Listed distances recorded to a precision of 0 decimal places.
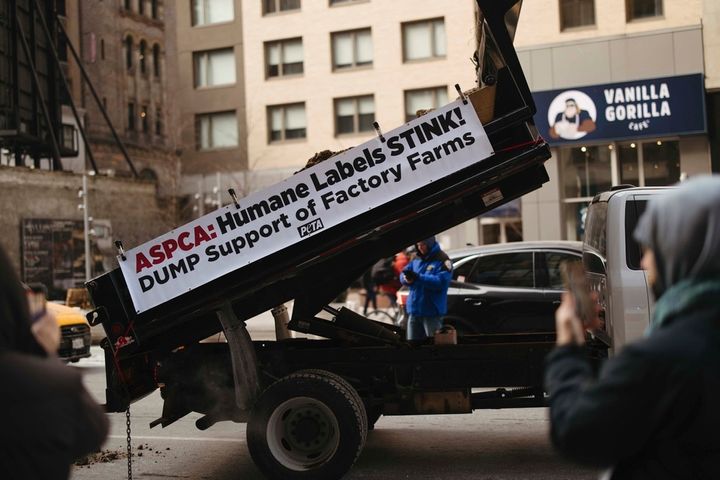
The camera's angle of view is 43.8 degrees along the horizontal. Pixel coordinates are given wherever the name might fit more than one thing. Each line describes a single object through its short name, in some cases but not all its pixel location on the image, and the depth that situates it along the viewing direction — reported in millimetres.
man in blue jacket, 9875
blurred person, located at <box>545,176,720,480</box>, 2148
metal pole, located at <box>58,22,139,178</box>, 32062
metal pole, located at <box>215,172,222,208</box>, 38406
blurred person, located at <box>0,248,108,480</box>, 2381
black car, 11203
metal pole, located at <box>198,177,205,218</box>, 37812
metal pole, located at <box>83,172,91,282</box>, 28092
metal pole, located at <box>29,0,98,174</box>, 30250
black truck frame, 6152
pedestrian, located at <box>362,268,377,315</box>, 20817
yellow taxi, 13289
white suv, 6855
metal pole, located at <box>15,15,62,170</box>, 28250
